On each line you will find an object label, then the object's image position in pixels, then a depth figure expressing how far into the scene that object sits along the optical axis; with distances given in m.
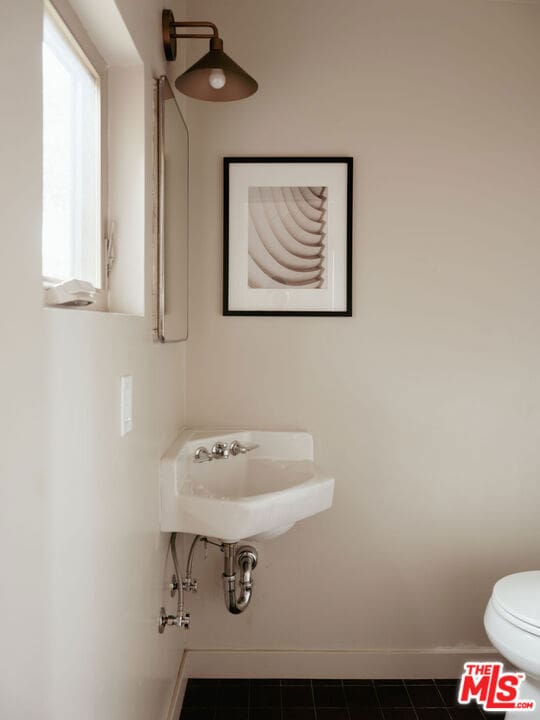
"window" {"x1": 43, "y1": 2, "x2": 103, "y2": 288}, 1.03
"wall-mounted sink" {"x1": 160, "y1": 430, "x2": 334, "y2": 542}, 1.53
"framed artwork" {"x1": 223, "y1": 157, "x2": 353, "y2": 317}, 2.04
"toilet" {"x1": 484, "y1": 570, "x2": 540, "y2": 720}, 1.49
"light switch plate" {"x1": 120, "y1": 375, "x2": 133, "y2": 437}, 1.18
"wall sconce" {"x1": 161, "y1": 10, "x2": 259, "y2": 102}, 1.52
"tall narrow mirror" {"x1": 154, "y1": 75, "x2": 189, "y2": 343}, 1.46
